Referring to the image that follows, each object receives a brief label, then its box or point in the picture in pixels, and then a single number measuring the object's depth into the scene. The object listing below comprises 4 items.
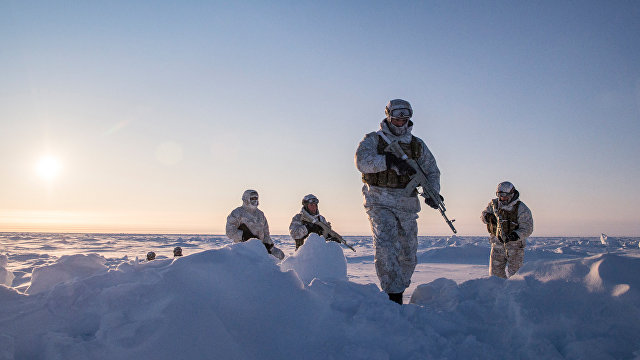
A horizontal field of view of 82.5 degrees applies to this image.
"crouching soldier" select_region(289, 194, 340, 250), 6.74
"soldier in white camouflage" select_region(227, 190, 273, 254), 6.11
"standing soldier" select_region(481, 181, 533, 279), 5.80
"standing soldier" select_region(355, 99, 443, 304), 3.19
